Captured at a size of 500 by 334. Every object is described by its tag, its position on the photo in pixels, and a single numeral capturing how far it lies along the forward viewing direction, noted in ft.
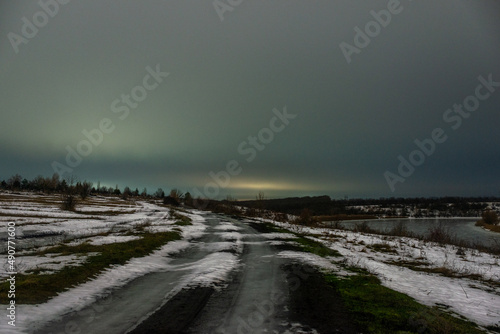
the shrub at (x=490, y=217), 201.98
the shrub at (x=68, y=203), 143.13
